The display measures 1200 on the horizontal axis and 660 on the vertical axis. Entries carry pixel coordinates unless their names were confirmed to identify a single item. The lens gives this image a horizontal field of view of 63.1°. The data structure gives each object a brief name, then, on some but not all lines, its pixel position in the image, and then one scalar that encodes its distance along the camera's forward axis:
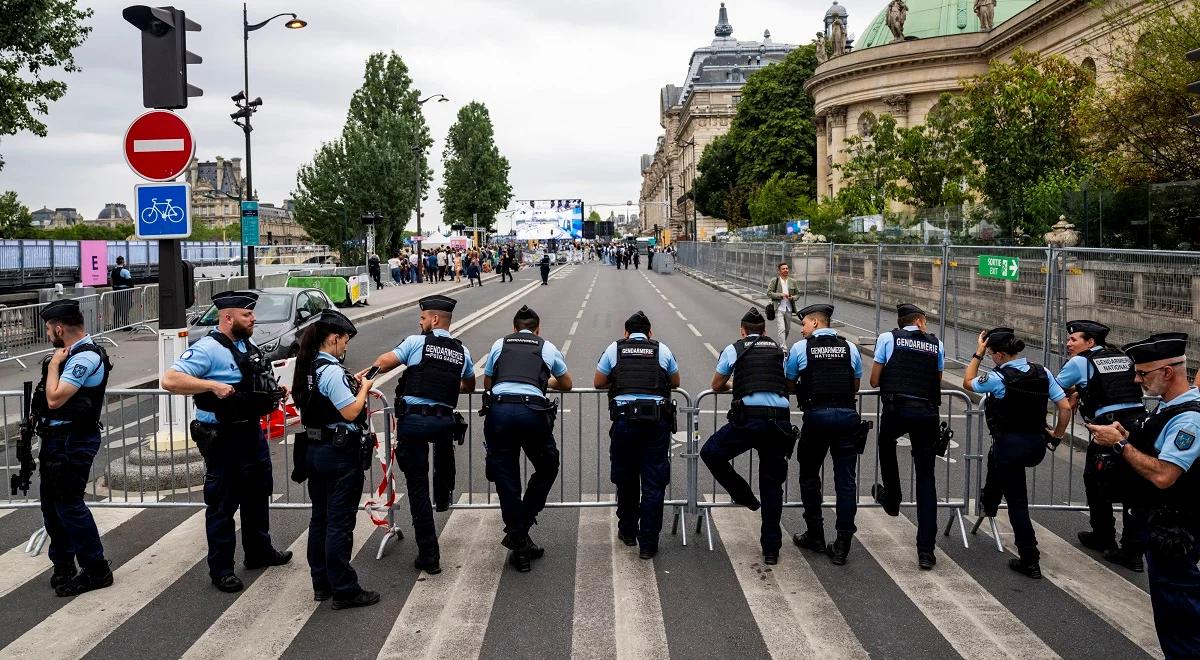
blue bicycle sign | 8.49
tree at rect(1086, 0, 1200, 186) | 19.95
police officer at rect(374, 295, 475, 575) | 6.22
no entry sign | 8.48
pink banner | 29.31
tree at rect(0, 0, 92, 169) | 21.38
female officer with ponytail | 5.70
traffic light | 8.51
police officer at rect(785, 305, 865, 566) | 6.59
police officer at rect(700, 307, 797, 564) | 6.58
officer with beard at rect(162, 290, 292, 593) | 5.95
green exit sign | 13.85
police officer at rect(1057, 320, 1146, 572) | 6.41
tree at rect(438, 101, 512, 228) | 90.06
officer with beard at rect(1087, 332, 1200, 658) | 4.39
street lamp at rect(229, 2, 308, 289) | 25.66
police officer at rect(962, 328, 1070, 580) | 6.33
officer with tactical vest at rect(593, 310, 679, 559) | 6.60
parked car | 14.69
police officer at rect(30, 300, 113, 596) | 5.93
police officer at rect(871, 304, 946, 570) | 6.55
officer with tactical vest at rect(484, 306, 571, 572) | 6.34
